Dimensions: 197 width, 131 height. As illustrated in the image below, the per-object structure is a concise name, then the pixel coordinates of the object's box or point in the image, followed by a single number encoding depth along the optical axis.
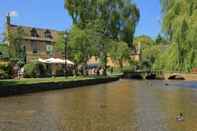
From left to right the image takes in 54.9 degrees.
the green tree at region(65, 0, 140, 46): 31.26
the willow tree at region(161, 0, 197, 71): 13.82
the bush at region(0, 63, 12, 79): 19.34
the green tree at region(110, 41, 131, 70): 32.05
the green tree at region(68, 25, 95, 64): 29.01
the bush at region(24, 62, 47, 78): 22.19
